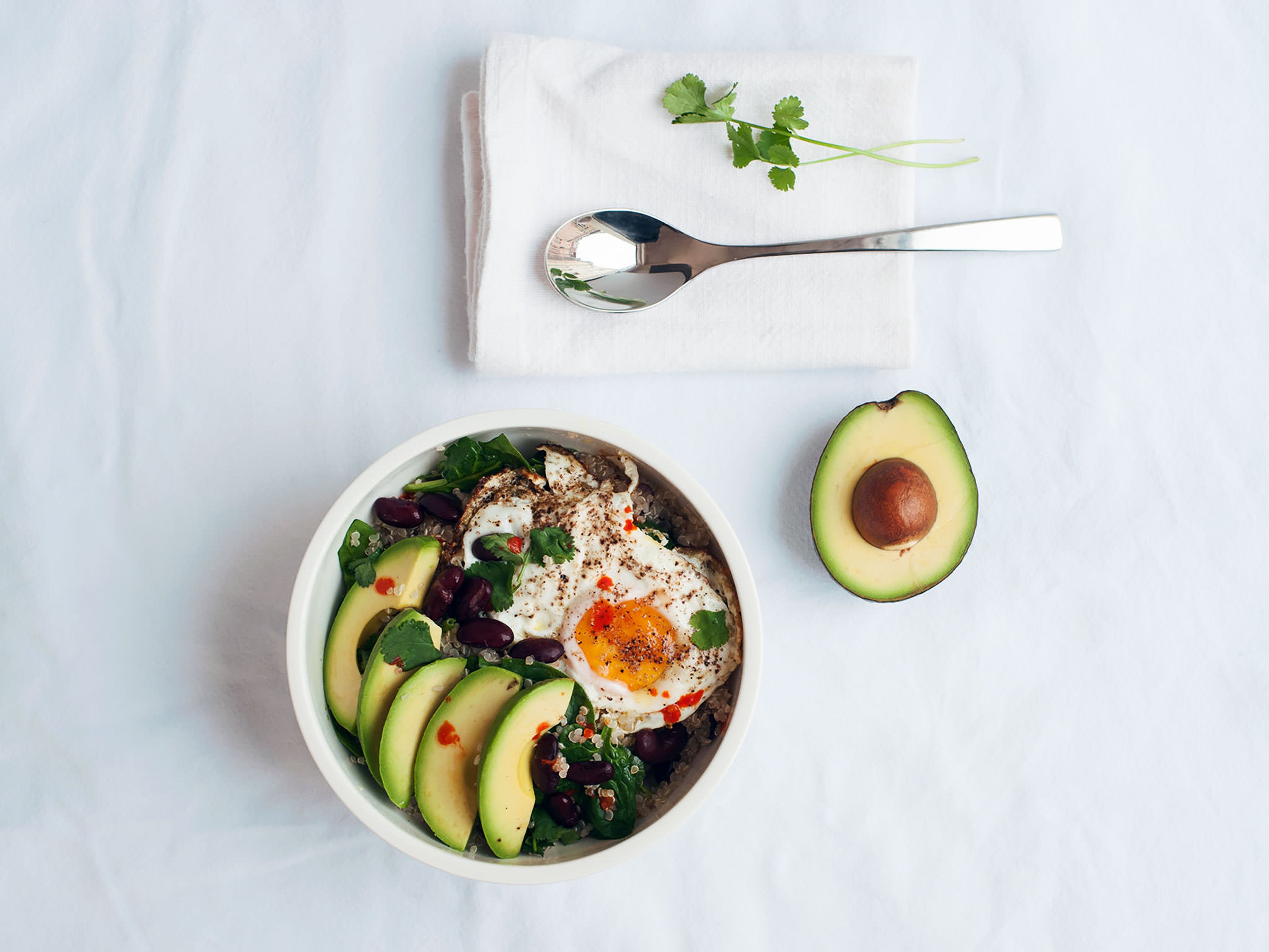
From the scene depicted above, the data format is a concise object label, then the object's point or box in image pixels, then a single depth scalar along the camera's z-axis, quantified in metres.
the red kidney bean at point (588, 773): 0.52
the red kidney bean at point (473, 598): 0.52
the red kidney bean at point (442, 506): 0.53
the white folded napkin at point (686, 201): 0.58
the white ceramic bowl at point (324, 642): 0.50
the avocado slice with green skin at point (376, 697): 0.50
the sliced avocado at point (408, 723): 0.50
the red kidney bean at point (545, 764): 0.52
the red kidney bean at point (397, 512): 0.53
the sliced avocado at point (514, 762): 0.50
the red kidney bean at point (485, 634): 0.52
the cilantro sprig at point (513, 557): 0.53
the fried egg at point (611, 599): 0.54
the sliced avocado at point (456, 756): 0.51
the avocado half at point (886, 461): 0.58
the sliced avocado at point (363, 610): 0.52
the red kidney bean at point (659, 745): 0.54
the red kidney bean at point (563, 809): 0.52
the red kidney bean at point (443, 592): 0.52
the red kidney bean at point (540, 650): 0.52
